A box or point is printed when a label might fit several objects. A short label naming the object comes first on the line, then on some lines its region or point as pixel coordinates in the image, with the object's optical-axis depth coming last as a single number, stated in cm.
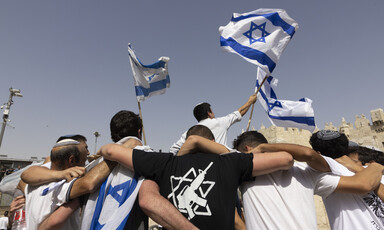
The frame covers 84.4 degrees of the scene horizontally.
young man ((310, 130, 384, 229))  174
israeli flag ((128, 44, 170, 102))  476
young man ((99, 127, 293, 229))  146
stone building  1759
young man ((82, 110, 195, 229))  137
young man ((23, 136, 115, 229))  159
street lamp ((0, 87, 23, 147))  1143
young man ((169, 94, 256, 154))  305
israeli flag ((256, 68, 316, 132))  488
